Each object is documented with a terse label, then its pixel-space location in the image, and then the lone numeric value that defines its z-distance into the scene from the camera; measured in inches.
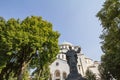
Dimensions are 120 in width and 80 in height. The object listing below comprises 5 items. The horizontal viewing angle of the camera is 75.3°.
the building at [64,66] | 904.1
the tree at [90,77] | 657.4
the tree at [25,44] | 373.8
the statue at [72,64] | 267.3
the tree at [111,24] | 276.3
